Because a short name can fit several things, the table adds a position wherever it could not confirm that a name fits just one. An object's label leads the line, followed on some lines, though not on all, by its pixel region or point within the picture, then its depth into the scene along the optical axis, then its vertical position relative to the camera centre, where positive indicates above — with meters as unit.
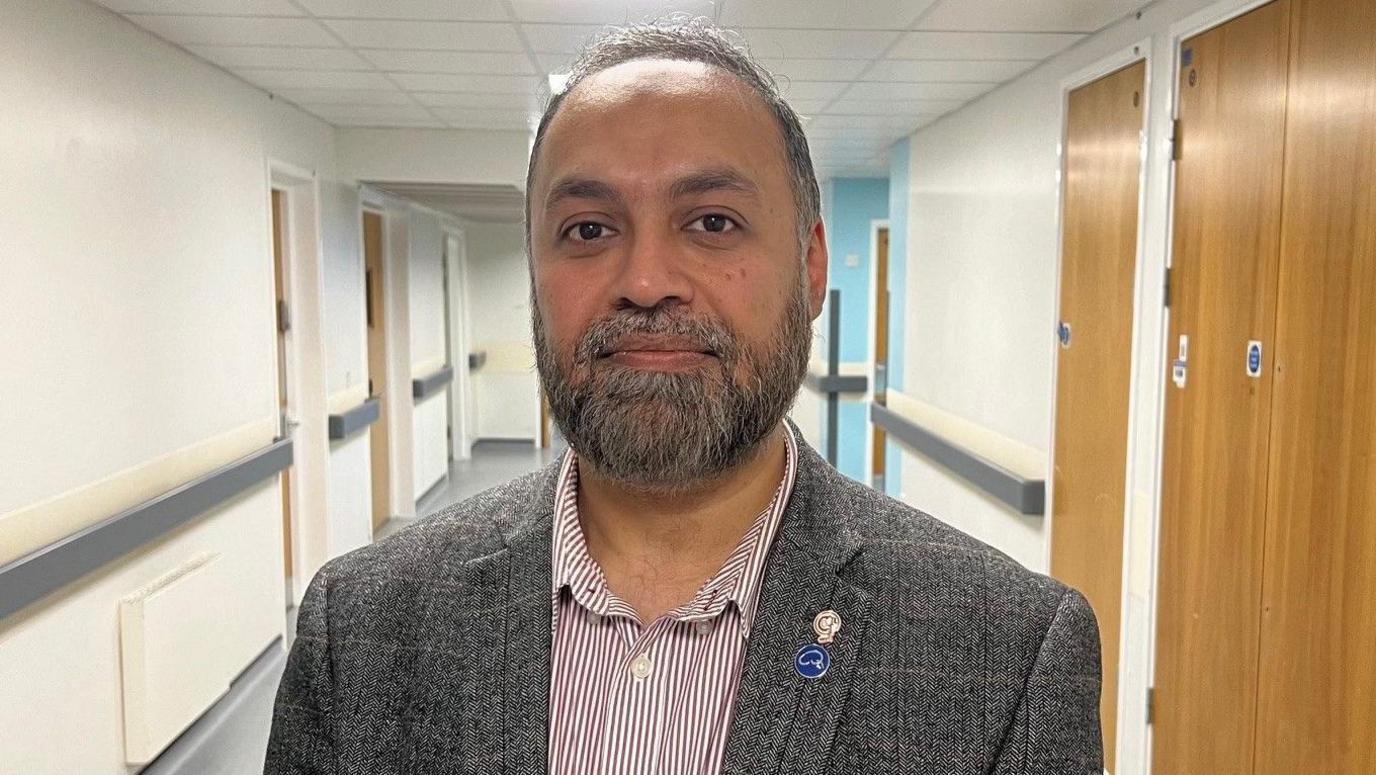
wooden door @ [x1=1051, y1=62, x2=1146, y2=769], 3.29 -0.17
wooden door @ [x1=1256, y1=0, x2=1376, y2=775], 2.08 -0.30
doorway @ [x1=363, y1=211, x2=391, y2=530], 7.17 -0.31
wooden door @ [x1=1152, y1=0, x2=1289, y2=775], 2.48 -0.29
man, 0.93 -0.30
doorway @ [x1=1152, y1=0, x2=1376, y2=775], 2.12 -0.28
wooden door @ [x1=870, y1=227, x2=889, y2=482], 8.55 -0.11
